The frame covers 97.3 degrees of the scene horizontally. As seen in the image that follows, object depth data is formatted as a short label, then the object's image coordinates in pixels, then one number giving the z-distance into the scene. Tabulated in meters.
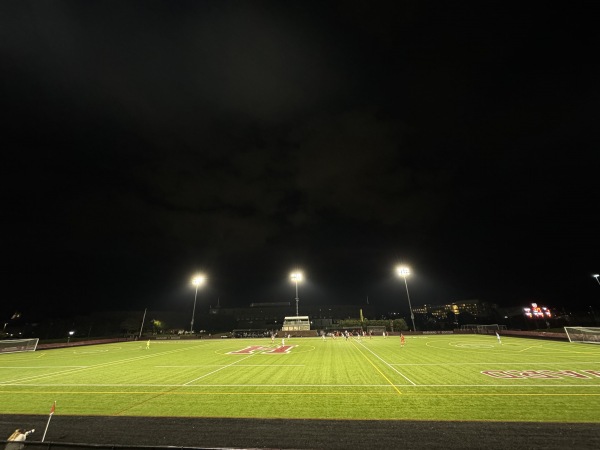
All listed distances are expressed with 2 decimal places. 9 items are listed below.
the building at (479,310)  175.50
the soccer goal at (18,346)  40.75
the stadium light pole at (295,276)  71.31
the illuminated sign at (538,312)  94.56
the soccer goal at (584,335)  32.35
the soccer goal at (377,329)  67.43
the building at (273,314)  123.88
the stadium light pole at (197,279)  68.90
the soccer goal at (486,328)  56.26
